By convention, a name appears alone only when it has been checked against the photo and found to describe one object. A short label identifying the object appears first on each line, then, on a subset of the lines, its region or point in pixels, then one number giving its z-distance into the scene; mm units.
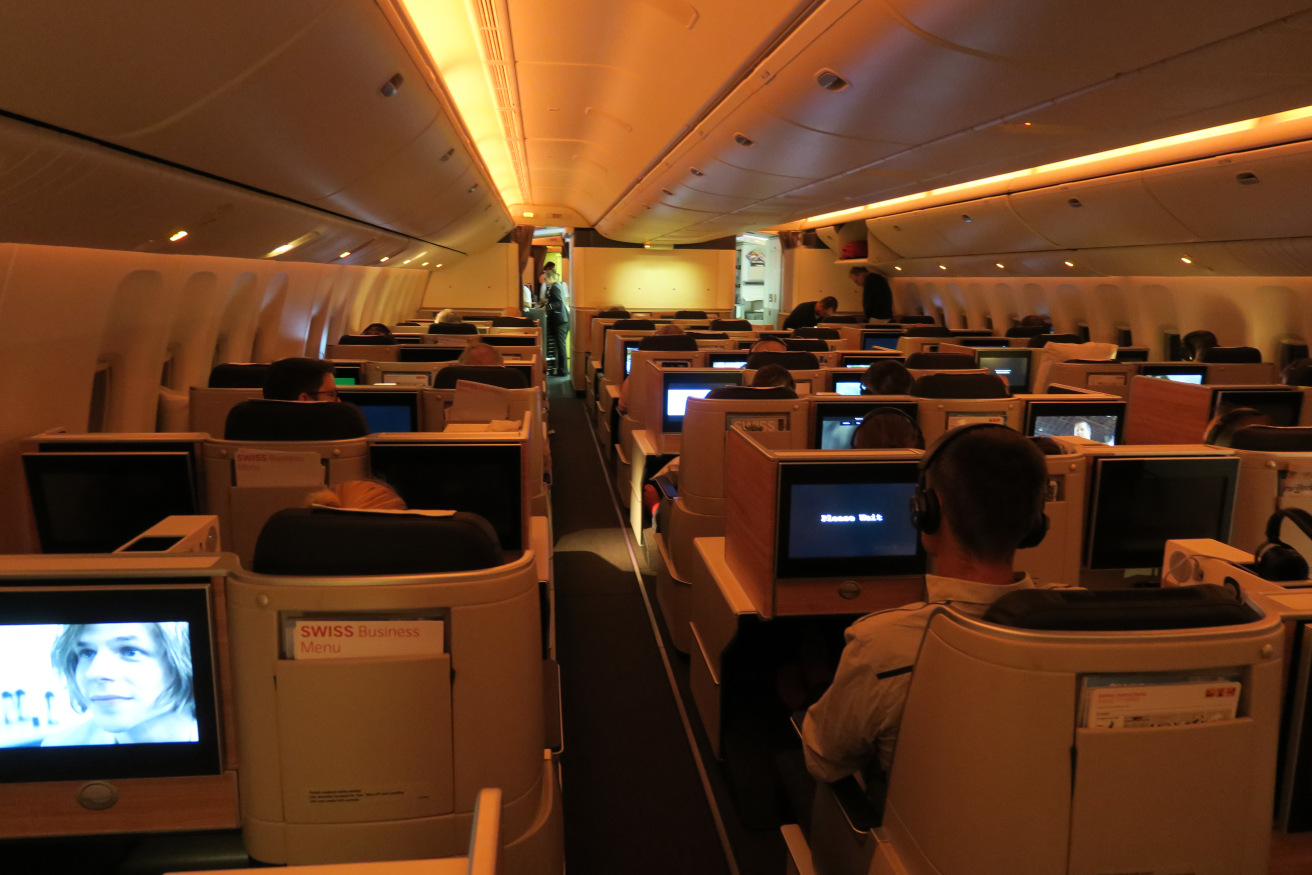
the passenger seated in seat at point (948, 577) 2143
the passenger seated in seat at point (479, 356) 6879
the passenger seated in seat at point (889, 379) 5777
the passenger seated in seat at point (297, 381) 4816
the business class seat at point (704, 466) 4824
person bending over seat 15102
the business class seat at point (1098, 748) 1621
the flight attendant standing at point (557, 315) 18234
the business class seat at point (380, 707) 1781
